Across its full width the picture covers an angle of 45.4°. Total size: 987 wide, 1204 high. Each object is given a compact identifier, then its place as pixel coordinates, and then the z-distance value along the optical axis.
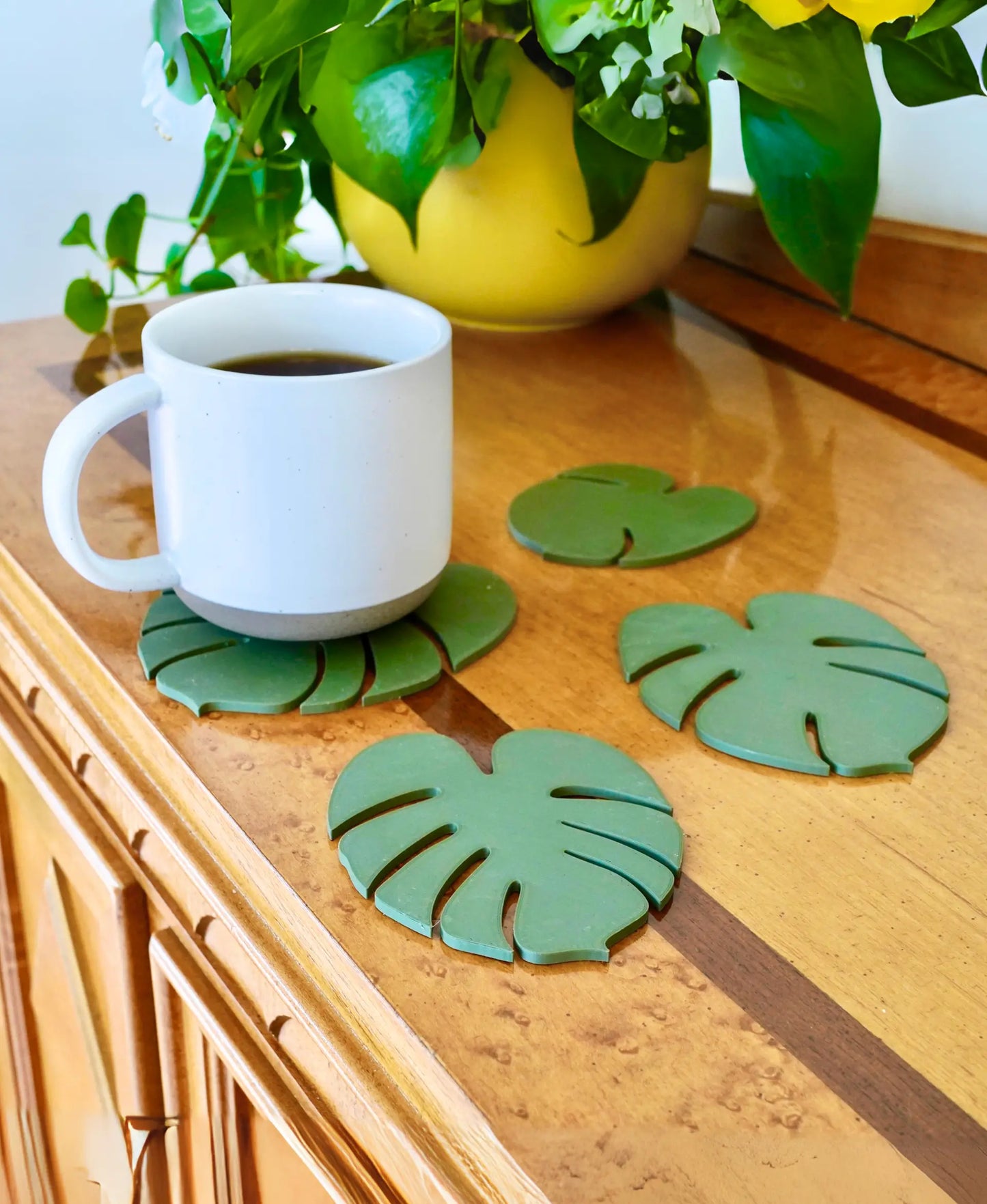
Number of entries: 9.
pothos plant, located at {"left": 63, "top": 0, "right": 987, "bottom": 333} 0.49
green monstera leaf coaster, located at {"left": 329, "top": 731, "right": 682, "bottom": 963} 0.32
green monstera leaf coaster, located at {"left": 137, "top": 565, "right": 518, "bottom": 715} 0.40
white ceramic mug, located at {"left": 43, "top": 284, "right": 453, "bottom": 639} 0.38
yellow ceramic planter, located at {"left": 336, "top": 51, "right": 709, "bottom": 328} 0.62
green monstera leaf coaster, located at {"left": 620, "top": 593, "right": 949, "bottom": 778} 0.39
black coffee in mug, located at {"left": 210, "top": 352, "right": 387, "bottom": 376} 0.45
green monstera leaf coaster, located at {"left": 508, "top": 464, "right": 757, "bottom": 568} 0.50
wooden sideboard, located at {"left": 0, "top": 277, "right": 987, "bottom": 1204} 0.27
